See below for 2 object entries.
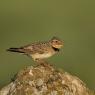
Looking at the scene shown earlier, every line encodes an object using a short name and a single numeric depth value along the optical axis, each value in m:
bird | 14.58
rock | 12.62
